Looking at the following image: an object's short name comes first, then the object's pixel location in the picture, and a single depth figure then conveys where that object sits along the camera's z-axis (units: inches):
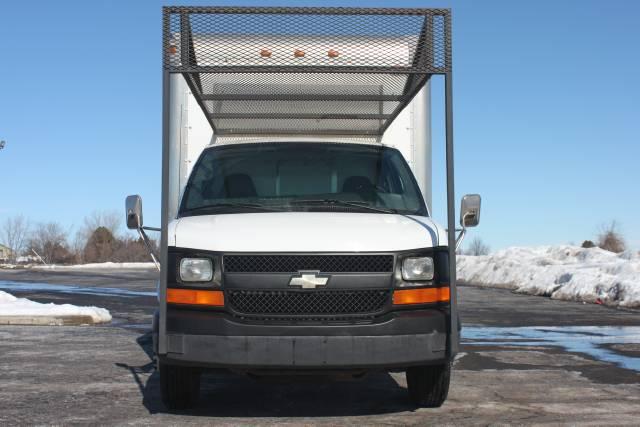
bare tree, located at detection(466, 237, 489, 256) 3086.1
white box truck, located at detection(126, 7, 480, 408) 199.5
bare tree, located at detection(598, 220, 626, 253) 2119.8
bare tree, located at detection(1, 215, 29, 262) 4052.7
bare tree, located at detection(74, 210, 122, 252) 3799.2
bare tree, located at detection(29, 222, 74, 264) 3794.3
